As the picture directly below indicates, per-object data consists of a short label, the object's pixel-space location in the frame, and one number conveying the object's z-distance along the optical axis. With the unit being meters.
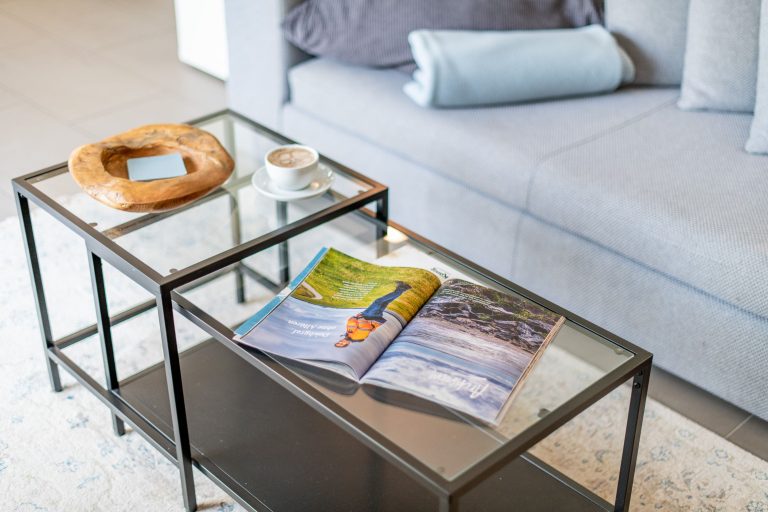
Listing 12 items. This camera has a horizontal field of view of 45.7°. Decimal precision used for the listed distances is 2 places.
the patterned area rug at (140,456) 1.62
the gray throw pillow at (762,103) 1.96
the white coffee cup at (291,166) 1.66
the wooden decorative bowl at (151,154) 1.58
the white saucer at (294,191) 1.66
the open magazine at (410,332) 1.24
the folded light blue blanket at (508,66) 2.12
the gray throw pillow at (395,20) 2.25
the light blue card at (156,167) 1.65
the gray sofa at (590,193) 1.76
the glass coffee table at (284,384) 1.20
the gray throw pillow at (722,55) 2.07
